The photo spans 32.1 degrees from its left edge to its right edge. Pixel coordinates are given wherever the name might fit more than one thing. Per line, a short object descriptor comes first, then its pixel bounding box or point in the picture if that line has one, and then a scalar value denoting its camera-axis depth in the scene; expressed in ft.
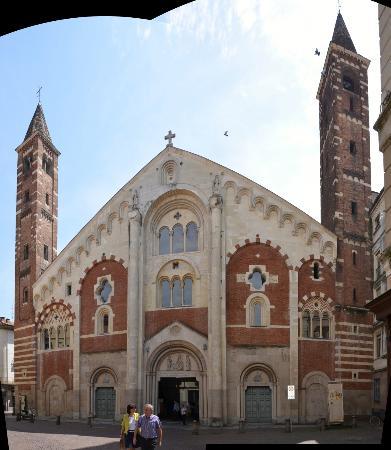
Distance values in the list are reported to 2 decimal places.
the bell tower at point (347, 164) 117.80
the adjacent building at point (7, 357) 203.41
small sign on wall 91.40
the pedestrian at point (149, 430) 43.60
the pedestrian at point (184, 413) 114.50
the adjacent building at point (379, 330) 108.37
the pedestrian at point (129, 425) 51.83
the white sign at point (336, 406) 102.73
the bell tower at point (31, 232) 138.10
